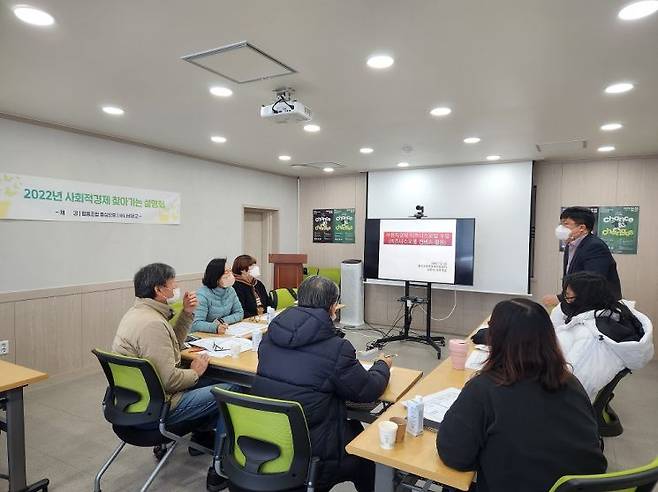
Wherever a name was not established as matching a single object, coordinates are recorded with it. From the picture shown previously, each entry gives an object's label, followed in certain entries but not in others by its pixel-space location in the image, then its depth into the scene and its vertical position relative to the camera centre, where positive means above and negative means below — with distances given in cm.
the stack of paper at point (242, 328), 307 -79
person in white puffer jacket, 201 -51
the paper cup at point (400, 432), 153 -76
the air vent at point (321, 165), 584 +96
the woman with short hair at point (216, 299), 323 -59
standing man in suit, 316 -11
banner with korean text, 365 +25
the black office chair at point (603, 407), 218 -96
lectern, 648 -63
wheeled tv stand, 535 -143
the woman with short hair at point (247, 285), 384 -55
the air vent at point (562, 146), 432 +98
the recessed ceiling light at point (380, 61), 233 +100
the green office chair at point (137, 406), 202 -93
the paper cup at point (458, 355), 234 -71
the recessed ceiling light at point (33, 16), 187 +100
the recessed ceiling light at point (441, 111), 326 +99
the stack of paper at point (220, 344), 261 -79
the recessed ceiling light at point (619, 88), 267 +99
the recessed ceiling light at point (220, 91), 285 +99
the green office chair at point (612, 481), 104 -64
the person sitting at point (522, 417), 119 -56
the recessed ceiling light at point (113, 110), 335 +98
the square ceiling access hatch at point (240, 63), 224 +98
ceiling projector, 279 +83
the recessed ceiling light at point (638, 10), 174 +100
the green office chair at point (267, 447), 154 -88
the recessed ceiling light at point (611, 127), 363 +99
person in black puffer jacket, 167 -63
